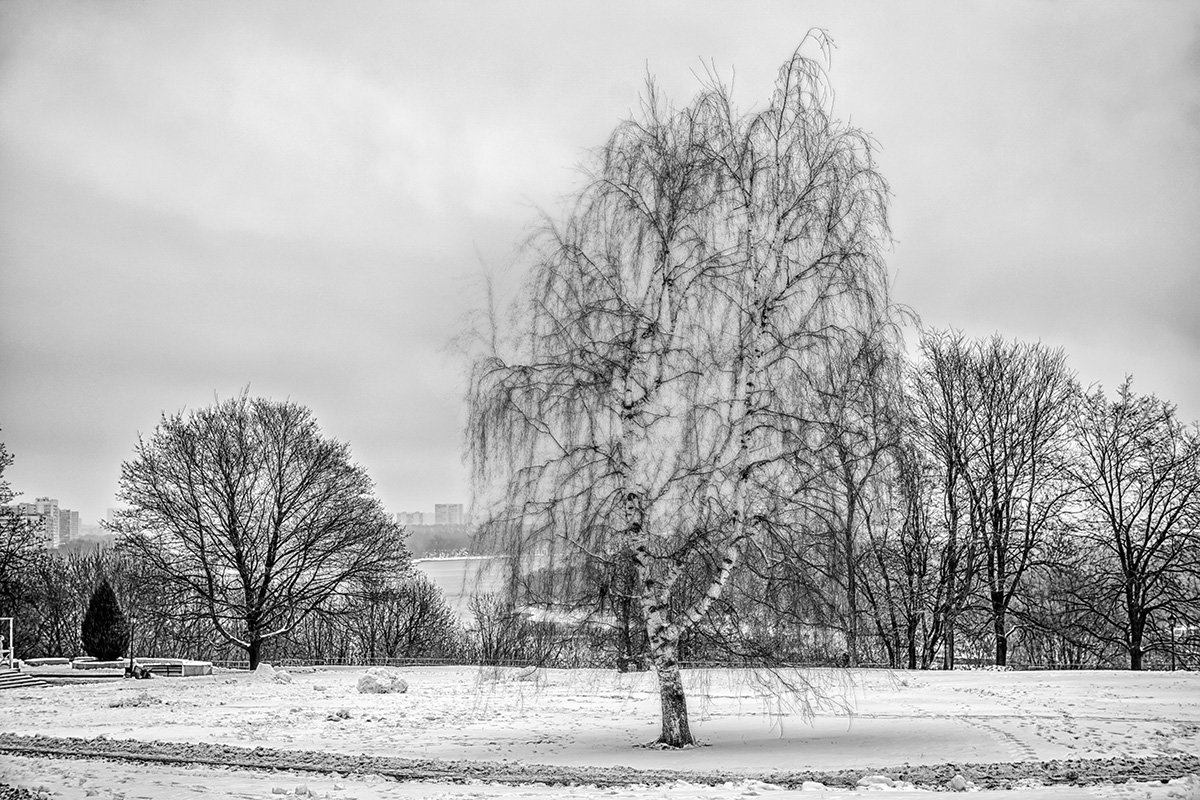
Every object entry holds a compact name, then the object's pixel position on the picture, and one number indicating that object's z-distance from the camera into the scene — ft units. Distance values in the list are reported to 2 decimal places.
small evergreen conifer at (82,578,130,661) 113.70
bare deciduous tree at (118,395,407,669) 109.09
